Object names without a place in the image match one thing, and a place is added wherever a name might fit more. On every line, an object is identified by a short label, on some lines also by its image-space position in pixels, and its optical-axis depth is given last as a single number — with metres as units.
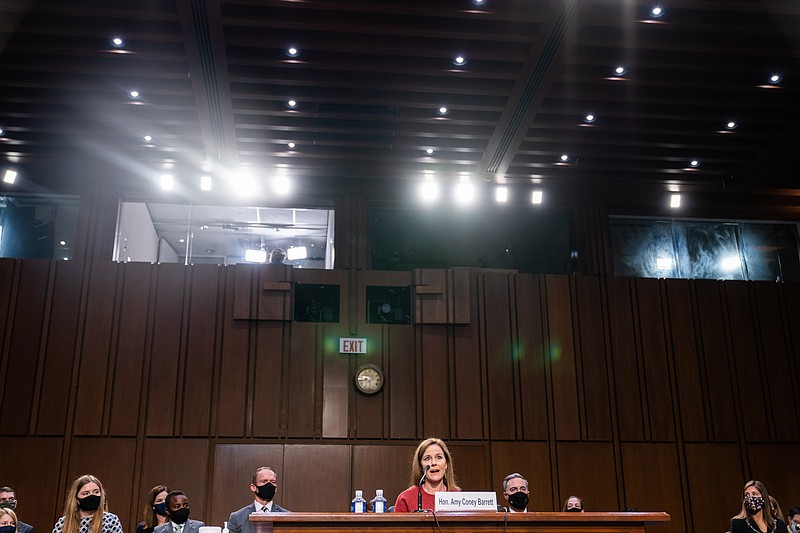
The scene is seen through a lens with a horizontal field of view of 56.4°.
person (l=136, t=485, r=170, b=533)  7.31
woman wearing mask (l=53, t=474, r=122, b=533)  5.50
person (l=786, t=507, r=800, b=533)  7.32
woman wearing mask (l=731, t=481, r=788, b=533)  6.23
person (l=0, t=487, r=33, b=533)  6.92
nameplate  3.46
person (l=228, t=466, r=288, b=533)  6.36
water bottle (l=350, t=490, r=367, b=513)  5.90
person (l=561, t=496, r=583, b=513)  8.20
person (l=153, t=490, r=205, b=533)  6.71
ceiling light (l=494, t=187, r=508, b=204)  11.28
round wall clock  10.05
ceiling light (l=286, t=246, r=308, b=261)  10.67
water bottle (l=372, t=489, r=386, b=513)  5.73
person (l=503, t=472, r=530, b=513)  4.11
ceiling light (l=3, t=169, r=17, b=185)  10.42
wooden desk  3.26
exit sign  10.19
